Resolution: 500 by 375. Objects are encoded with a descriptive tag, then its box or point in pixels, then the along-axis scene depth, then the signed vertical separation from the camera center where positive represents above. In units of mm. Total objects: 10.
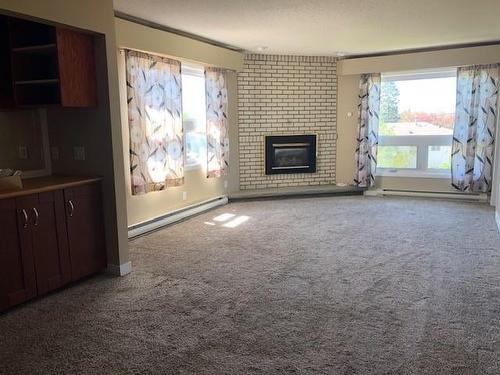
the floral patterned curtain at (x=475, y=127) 6395 +47
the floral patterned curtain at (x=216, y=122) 6283 +195
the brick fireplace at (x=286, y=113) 7082 +364
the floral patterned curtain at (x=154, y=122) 4840 +172
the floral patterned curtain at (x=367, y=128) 7184 +68
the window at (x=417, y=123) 6949 +148
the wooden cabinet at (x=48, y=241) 2865 -811
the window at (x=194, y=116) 6039 +287
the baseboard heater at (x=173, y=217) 4863 -1097
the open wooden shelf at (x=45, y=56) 3193 +623
